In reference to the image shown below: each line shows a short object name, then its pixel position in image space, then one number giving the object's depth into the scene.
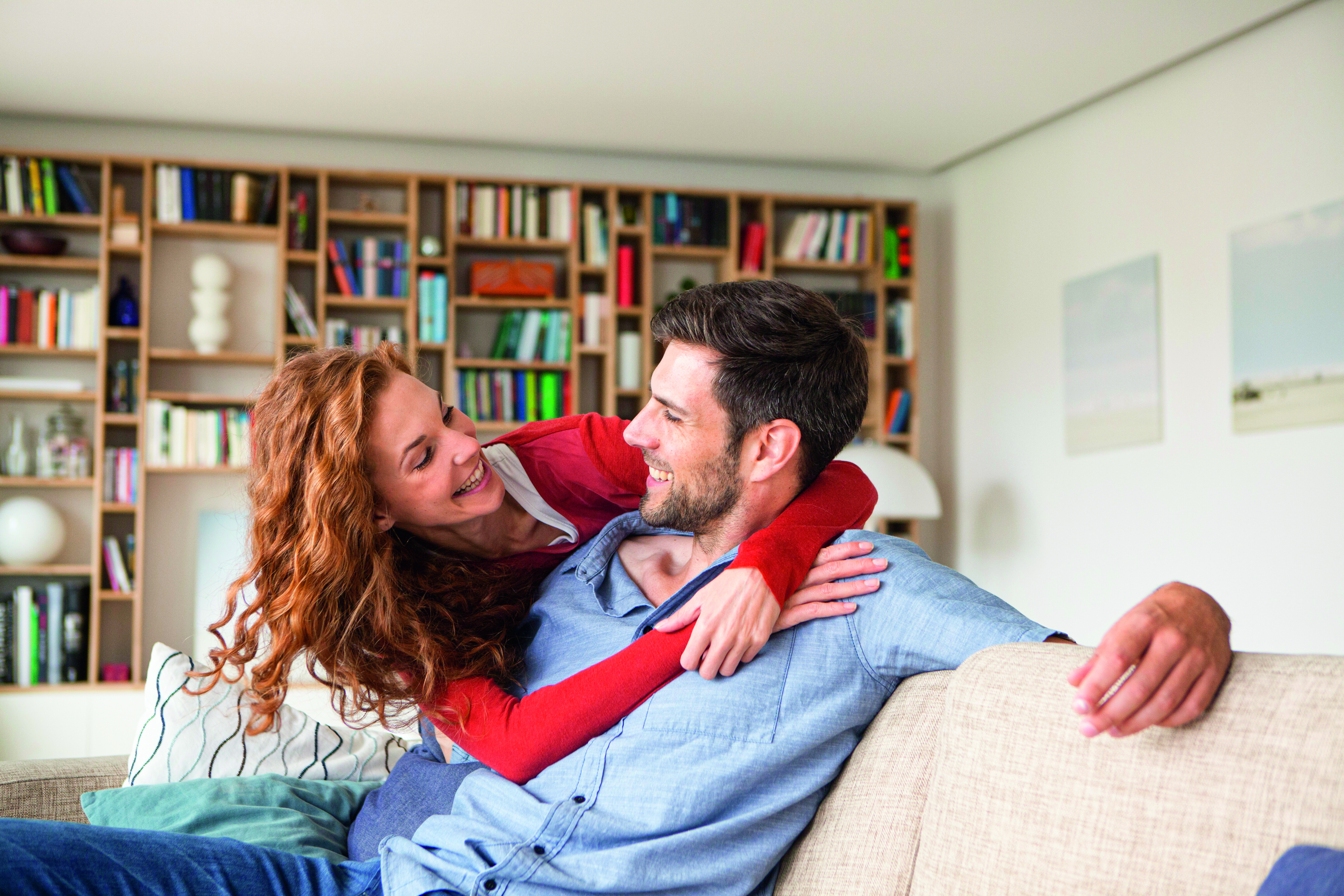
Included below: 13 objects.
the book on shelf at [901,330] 5.26
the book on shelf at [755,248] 5.14
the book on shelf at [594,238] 5.03
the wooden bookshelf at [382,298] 4.61
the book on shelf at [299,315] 4.75
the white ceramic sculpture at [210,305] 4.71
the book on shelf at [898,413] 5.22
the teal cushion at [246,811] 1.52
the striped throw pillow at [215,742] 1.72
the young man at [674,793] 1.21
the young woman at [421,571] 1.31
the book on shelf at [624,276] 5.04
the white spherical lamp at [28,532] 4.42
